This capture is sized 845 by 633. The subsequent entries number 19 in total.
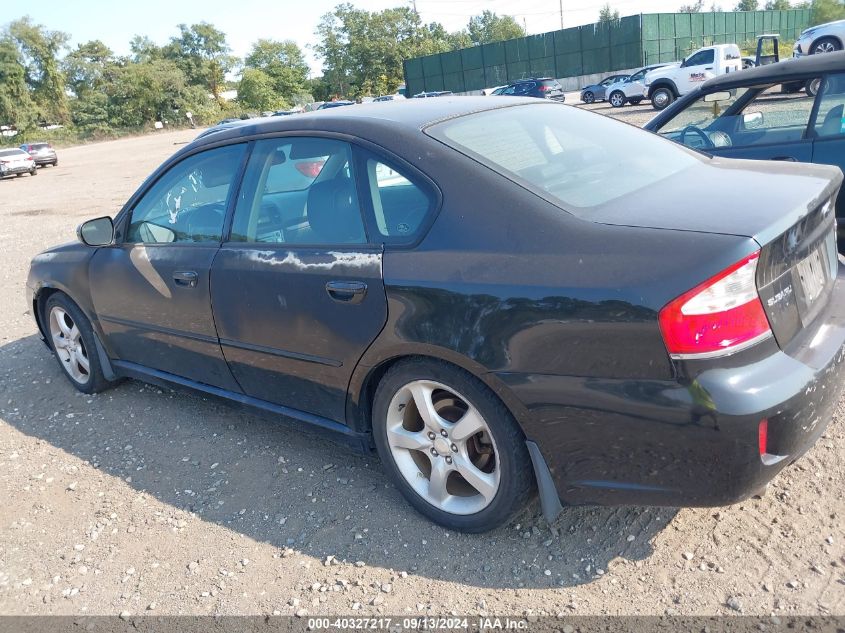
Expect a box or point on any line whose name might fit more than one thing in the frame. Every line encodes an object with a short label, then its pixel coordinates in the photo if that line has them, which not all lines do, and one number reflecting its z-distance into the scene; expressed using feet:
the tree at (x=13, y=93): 218.59
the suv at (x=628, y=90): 92.84
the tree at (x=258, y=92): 220.23
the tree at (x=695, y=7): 287.30
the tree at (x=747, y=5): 300.18
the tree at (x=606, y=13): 301.63
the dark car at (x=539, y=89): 104.63
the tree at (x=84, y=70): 253.85
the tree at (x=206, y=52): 265.54
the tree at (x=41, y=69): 235.20
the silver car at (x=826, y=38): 67.72
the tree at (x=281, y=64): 237.04
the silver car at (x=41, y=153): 113.60
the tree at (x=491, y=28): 295.07
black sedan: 6.93
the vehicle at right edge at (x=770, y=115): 15.42
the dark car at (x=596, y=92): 110.11
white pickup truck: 76.48
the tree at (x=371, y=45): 215.10
